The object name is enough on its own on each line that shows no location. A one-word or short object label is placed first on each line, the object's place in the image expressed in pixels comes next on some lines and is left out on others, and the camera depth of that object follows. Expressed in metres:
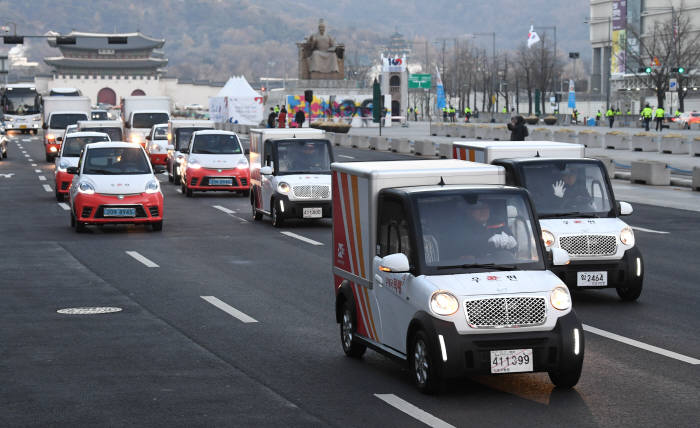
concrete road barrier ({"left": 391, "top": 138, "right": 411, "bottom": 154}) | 56.47
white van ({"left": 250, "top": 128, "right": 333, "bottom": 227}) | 23.61
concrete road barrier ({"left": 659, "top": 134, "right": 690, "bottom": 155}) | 50.44
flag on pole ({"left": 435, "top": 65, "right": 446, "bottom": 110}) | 98.03
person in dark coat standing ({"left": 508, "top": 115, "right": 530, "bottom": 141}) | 34.50
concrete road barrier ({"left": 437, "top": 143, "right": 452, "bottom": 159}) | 49.62
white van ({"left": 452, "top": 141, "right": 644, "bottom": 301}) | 14.18
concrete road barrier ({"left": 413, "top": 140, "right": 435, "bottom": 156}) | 53.19
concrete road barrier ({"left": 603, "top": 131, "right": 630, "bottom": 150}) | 55.25
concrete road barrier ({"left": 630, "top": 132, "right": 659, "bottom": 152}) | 52.91
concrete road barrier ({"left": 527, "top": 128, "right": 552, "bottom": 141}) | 61.94
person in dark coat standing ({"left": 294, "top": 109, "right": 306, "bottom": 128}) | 67.00
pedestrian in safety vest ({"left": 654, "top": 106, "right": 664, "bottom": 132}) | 69.38
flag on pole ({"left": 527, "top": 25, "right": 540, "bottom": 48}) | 124.21
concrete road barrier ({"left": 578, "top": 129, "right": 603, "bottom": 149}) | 57.16
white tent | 86.50
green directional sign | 112.06
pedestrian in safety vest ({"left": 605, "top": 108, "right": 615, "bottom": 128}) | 82.81
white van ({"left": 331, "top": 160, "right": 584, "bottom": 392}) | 8.87
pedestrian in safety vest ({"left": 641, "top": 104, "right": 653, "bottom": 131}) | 70.00
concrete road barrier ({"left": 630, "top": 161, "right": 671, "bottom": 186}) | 35.25
